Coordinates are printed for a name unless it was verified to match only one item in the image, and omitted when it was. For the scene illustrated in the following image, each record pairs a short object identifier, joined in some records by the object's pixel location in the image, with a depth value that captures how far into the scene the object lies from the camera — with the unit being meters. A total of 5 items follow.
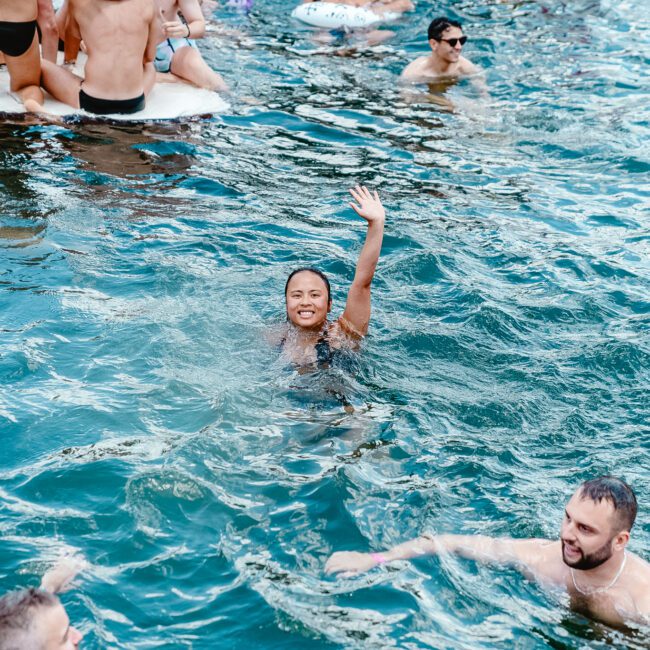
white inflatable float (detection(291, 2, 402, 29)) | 15.15
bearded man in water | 4.38
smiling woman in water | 6.37
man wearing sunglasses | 12.59
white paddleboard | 10.61
